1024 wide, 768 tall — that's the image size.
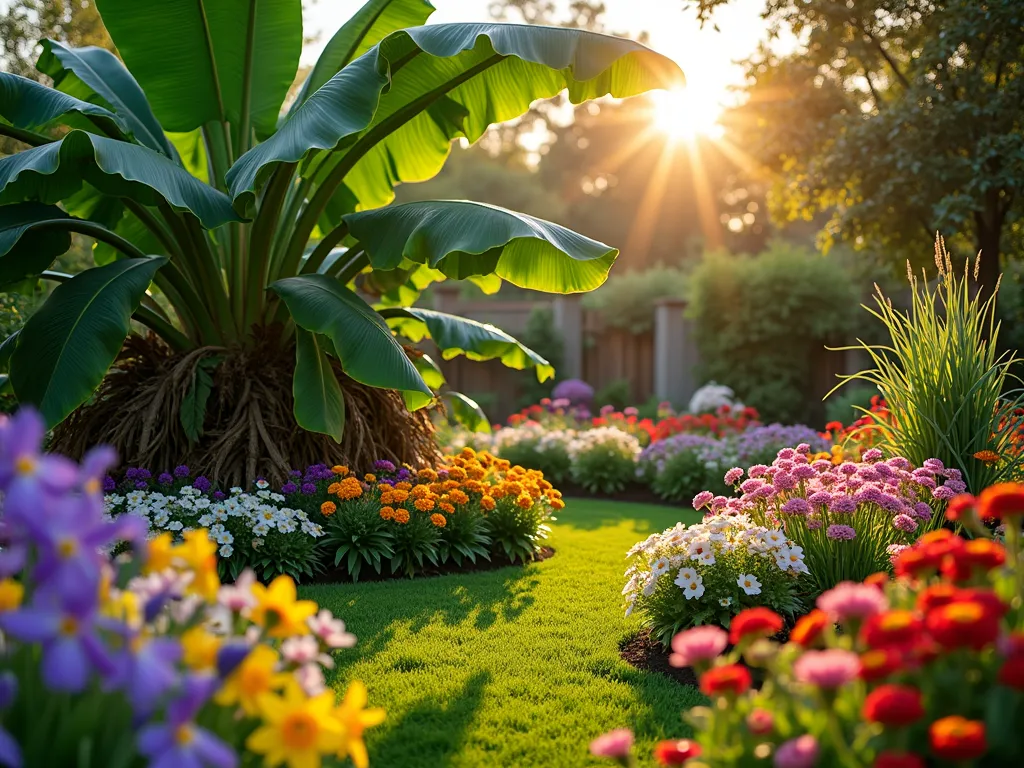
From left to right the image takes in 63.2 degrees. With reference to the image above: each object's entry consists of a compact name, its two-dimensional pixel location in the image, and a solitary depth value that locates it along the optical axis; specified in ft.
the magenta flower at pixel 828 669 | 4.38
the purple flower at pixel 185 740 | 3.97
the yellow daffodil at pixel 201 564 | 4.98
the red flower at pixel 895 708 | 4.17
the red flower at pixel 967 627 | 4.35
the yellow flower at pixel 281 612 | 4.95
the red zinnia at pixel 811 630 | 5.14
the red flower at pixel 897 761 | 4.21
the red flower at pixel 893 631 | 4.58
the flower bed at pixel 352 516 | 15.33
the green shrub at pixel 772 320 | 42.96
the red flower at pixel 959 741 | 4.09
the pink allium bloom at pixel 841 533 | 11.84
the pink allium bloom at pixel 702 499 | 13.45
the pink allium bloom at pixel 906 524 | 11.82
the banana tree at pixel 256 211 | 14.10
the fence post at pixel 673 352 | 47.62
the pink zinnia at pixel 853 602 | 4.86
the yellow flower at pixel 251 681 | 4.58
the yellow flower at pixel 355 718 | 4.77
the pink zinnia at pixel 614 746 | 5.19
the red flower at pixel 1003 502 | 5.28
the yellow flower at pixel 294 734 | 4.44
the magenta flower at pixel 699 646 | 5.19
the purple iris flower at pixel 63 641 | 3.93
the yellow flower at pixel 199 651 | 4.63
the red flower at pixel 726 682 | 4.85
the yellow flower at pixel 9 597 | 4.39
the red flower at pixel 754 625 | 5.21
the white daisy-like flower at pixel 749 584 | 11.64
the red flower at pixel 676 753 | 5.43
